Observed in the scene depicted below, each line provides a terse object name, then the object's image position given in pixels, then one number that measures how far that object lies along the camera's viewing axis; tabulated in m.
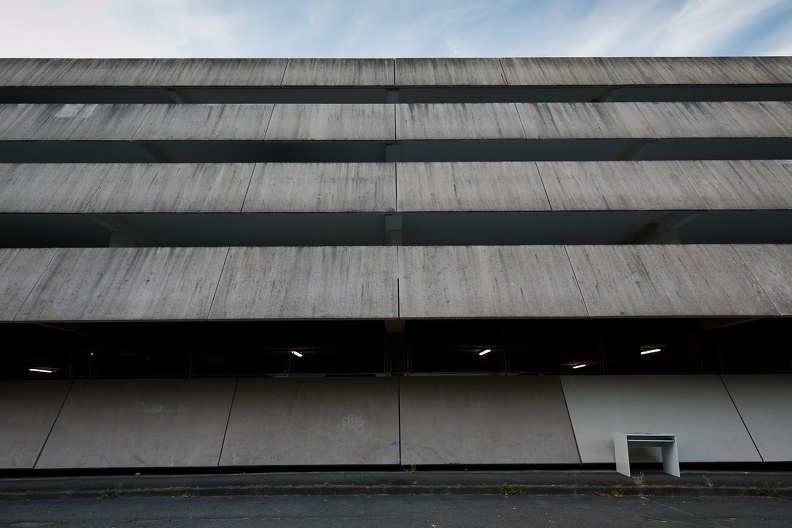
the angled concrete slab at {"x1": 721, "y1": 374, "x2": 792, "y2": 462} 7.79
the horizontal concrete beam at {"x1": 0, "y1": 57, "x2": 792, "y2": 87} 11.56
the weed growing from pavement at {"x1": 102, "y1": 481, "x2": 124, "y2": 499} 6.16
